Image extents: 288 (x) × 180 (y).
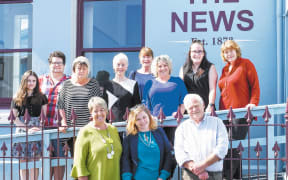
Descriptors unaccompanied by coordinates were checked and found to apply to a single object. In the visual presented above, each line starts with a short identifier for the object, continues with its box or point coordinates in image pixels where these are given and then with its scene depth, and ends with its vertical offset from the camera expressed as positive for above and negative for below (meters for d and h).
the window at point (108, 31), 7.00 +1.07
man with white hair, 3.57 -0.46
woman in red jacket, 4.72 +0.10
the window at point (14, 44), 7.38 +0.86
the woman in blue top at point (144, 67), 4.90 +0.30
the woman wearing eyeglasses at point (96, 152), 3.72 -0.56
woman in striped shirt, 4.56 -0.03
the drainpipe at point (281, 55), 6.08 +0.57
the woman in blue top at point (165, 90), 4.48 +0.02
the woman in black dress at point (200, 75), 4.81 +0.20
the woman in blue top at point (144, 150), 3.70 -0.54
